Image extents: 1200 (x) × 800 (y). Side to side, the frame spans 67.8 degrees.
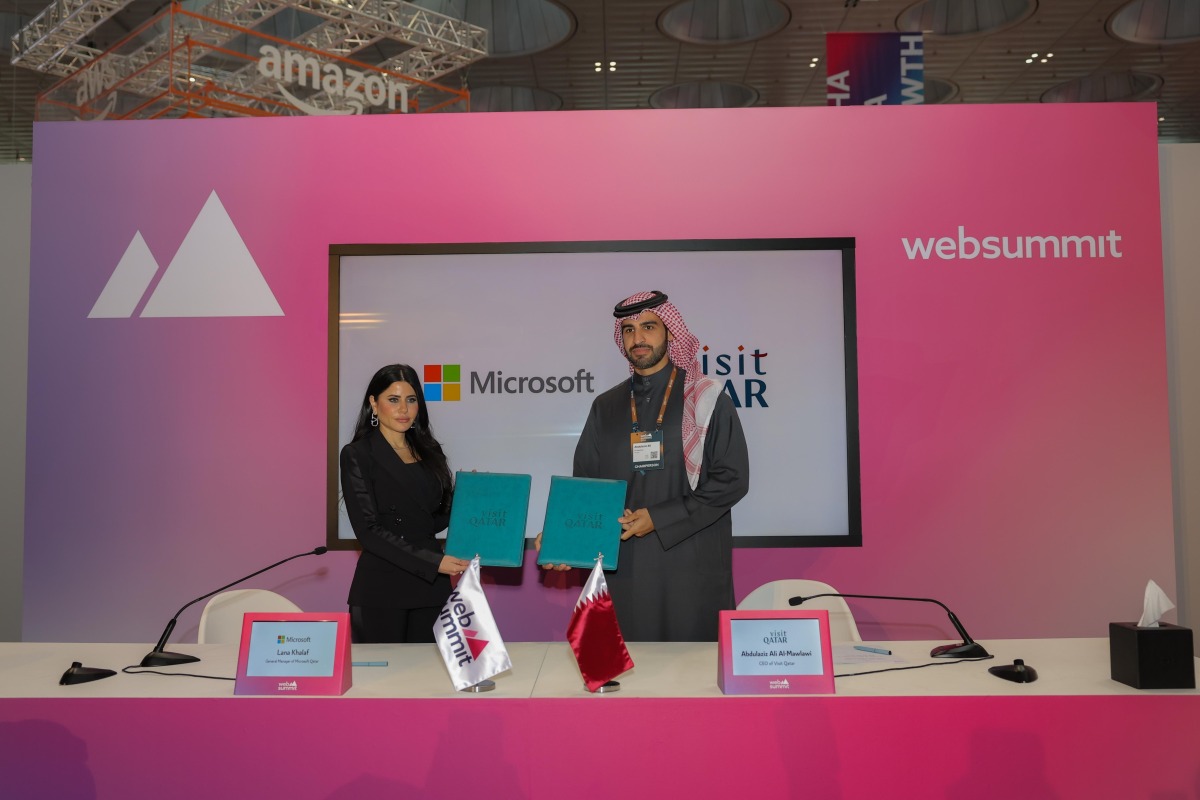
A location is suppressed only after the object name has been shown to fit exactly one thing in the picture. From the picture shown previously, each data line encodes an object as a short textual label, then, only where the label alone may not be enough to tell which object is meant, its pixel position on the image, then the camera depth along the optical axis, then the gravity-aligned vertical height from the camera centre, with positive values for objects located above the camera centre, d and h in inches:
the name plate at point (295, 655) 79.7 -18.9
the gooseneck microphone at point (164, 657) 93.4 -22.0
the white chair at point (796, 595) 124.1 -23.1
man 130.2 -6.2
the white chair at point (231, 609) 123.9 -22.9
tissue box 78.6 -19.7
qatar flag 79.2 -17.5
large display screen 160.2 +18.1
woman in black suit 125.5 -9.7
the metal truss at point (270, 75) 206.4 +100.1
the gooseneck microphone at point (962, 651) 93.3 -22.3
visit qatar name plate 78.4 -18.9
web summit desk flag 80.1 -17.6
